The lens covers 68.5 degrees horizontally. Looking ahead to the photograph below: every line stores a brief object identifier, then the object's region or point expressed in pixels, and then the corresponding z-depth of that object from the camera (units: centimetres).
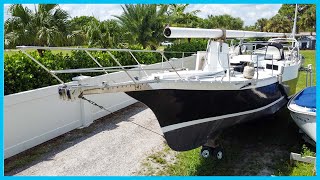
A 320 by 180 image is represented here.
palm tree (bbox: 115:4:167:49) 1370
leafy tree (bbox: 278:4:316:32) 3194
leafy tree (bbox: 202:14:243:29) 3268
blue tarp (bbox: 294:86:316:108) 539
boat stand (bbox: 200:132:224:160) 488
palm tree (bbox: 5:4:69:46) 950
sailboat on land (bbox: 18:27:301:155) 411
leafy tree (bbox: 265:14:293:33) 3469
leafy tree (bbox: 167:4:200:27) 1849
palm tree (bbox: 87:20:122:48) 1282
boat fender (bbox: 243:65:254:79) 512
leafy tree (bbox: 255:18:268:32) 4136
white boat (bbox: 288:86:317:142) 511
